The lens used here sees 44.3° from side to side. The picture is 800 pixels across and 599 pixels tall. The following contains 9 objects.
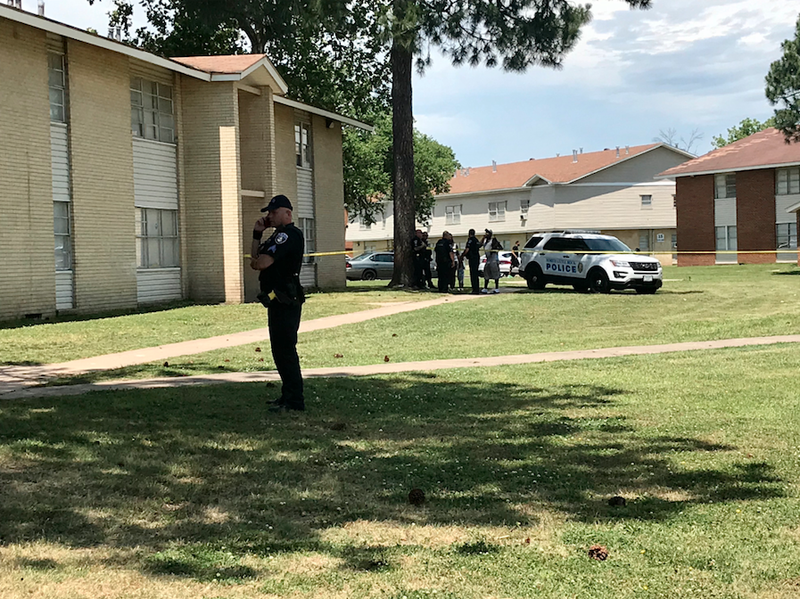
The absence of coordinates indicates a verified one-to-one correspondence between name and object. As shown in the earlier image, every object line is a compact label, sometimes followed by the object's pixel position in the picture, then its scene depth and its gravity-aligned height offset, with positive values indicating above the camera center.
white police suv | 26.11 -0.38
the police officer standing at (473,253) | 26.00 +0.02
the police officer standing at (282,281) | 8.35 -0.20
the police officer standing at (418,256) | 29.89 -0.03
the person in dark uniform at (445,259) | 27.77 -0.13
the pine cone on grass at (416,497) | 5.56 -1.37
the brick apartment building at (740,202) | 50.03 +2.38
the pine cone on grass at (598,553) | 4.49 -1.39
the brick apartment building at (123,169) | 19.95 +2.22
